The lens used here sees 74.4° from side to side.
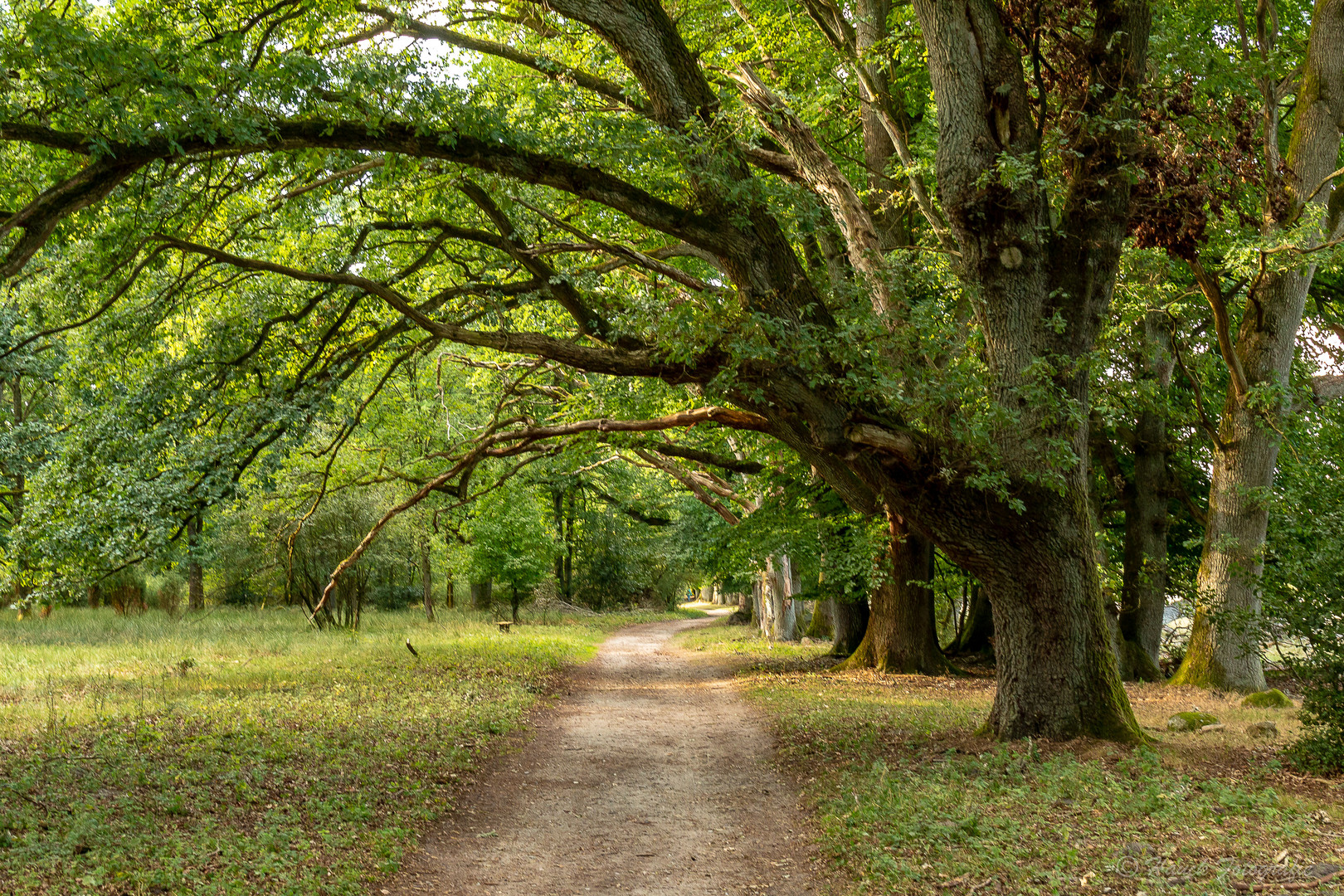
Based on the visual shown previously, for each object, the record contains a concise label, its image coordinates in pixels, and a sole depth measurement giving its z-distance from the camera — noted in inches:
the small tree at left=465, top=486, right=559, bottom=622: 1130.0
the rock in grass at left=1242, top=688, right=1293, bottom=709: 474.0
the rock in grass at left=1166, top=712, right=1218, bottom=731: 395.5
